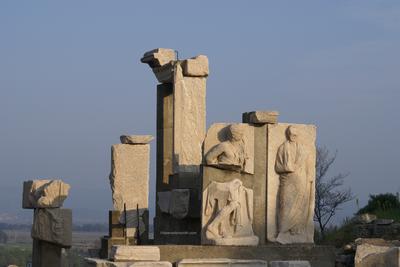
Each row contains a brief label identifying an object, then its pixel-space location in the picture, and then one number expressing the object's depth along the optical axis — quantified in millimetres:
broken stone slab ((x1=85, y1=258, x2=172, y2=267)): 14499
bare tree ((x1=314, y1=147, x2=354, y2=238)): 28814
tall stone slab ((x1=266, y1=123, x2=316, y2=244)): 15867
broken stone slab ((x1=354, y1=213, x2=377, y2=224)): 22231
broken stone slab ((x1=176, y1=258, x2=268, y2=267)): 14726
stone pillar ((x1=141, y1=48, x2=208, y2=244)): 19203
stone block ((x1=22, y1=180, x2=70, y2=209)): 23297
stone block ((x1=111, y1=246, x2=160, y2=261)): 14641
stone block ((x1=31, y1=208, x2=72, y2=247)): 23172
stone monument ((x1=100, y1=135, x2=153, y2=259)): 23438
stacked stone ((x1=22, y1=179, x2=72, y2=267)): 23219
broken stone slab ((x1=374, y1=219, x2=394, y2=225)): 21344
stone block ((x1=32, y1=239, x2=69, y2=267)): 23641
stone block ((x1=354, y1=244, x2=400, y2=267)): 12180
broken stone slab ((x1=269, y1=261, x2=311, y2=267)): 15133
